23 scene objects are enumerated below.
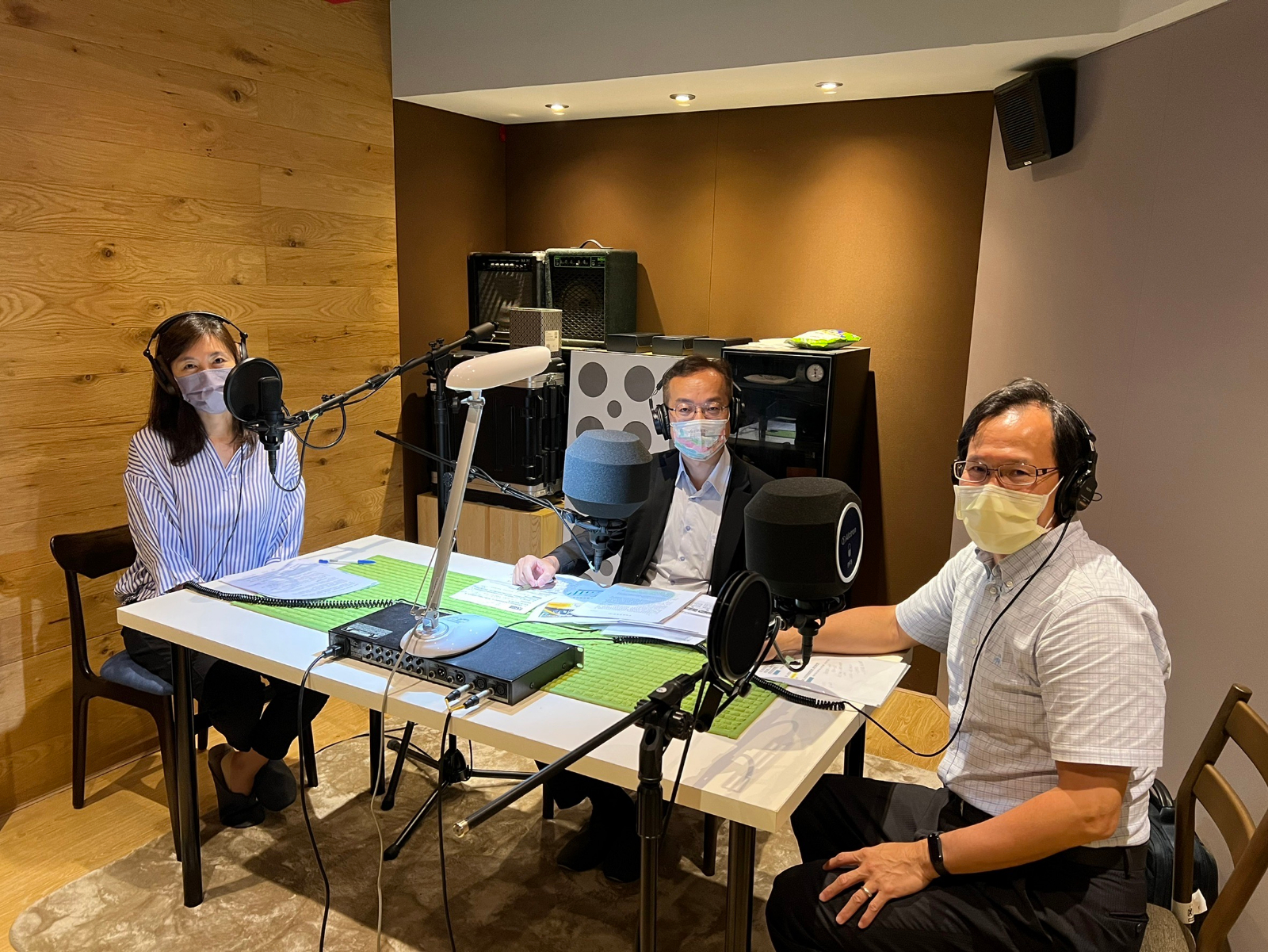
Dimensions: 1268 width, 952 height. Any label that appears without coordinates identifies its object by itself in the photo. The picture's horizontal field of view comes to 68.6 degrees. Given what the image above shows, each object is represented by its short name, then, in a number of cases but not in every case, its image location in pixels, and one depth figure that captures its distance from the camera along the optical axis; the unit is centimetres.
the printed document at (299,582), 222
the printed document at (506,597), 212
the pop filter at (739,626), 118
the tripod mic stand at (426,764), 210
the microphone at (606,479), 178
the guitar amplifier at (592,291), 385
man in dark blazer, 243
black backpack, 168
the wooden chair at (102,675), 249
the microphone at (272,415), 198
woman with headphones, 244
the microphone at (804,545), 137
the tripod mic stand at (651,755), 111
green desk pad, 164
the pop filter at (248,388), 192
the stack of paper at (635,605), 204
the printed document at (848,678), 171
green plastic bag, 331
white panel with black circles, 361
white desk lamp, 157
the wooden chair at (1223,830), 142
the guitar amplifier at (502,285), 396
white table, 139
